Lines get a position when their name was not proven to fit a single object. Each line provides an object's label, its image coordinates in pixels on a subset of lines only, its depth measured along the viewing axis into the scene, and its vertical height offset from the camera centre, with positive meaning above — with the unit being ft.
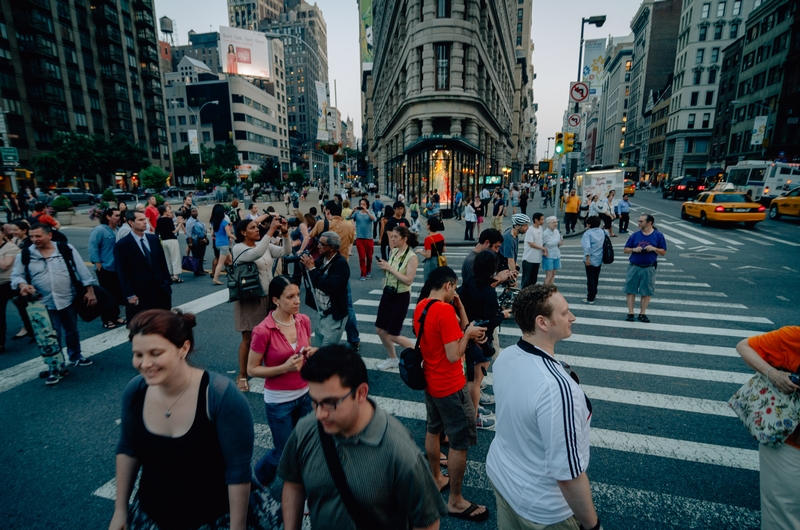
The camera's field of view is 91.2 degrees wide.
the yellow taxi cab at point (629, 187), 139.07 +0.25
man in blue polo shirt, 23.94 -4.16
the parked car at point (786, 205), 68.33 -3.20
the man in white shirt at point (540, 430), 6.26 -4.01
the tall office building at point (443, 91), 89.20 +24.05
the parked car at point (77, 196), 130.49 -1.97
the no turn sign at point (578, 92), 54.08 +13.14
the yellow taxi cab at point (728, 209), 62.08 -3.44
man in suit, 18.43 -3.72
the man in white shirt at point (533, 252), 27.30 -4.48
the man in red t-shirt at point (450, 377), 10.23 -5.00
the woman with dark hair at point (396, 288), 17.74 -4.52
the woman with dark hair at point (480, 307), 12.70 -3.99
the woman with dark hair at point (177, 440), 6.51 -4.14
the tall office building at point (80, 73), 162.40 +55.77
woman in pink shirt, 10.55 -4.67
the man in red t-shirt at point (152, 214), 41.19 -2.53
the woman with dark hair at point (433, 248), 20.26 -3.12
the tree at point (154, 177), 137.59 +4.35
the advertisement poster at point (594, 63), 98.43 +31.89
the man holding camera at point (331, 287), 15.80 -3.93
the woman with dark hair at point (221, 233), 34.30 -3.82
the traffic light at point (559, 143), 57.06 +6.52
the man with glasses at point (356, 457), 5.41 -3.79
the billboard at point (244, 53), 262.47 +91.99
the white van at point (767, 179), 87.76 +1.88
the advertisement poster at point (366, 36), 215.51 +89.61
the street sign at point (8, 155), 67.72 +6.01
